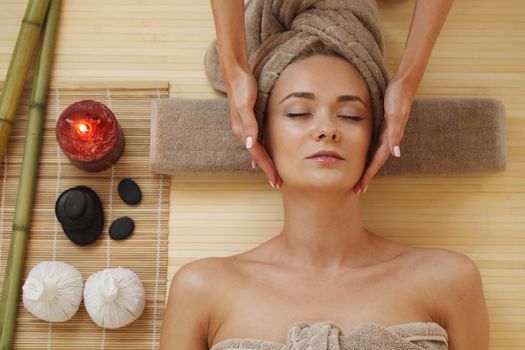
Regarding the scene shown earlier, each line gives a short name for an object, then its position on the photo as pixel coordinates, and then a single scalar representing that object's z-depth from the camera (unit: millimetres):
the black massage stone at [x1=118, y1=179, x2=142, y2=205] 1915
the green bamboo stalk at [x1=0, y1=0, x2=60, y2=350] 1820
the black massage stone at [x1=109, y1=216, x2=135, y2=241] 1897
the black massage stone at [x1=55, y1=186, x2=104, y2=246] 1800
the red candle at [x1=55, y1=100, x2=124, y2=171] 1753
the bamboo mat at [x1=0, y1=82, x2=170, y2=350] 1865
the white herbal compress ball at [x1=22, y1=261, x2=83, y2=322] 1704
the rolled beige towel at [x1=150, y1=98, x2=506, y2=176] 1852
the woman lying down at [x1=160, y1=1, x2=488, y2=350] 1513
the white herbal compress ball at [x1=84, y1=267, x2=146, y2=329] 1723
